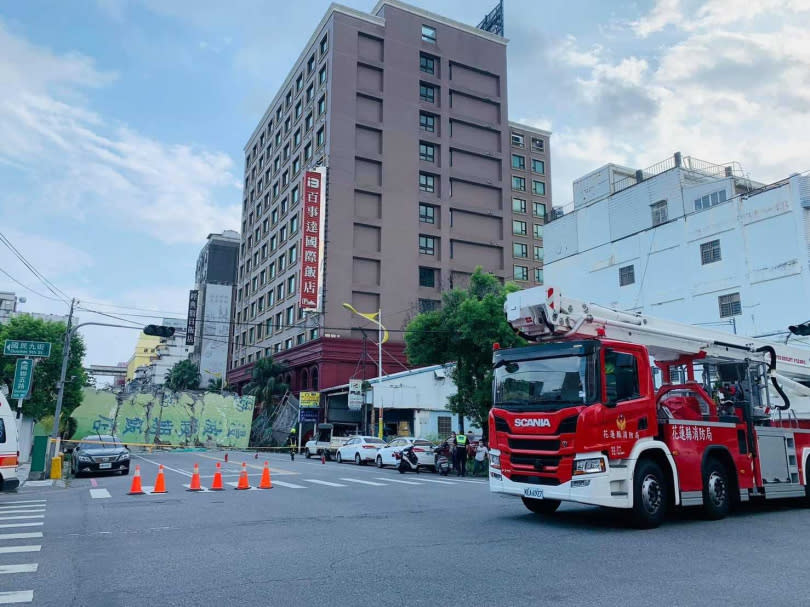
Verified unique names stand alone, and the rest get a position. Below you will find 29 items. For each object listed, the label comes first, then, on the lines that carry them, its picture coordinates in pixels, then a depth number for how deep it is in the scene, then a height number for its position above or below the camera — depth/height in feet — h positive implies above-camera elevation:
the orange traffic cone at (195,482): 57.57 -4.25
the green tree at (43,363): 115.24 +12.06
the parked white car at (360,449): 108.78 -2.22
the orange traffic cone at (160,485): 54.95 -4.29
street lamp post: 172.55 +31.01
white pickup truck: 129.90 -1.90
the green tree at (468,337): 88.69 +13.83
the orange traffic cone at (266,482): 60.19 -4.28
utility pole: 79.77 +4.49
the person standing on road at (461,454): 83.97 -2.13
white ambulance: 47.16 -1.32
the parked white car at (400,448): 89.30 -2.01
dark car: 77.51 -3.02
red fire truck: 31.35 +1.20
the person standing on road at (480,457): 84.99 -2.42
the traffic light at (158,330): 82.64 +12.71
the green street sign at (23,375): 80.79 +6.74
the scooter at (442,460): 86.02 -2.92
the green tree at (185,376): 288.10 +24.65
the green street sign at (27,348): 75.00 +9.37
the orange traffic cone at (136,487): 54.24 -4.42
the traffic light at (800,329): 74.55 +12.91
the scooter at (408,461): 88.89 -3.19
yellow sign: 161.19 +8.48
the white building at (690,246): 97.55 +32.87
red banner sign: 169.07 +49.14
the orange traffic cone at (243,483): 59.41 -4.35
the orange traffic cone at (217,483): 58.54 -4.31
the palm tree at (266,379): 182.70 +15.22
